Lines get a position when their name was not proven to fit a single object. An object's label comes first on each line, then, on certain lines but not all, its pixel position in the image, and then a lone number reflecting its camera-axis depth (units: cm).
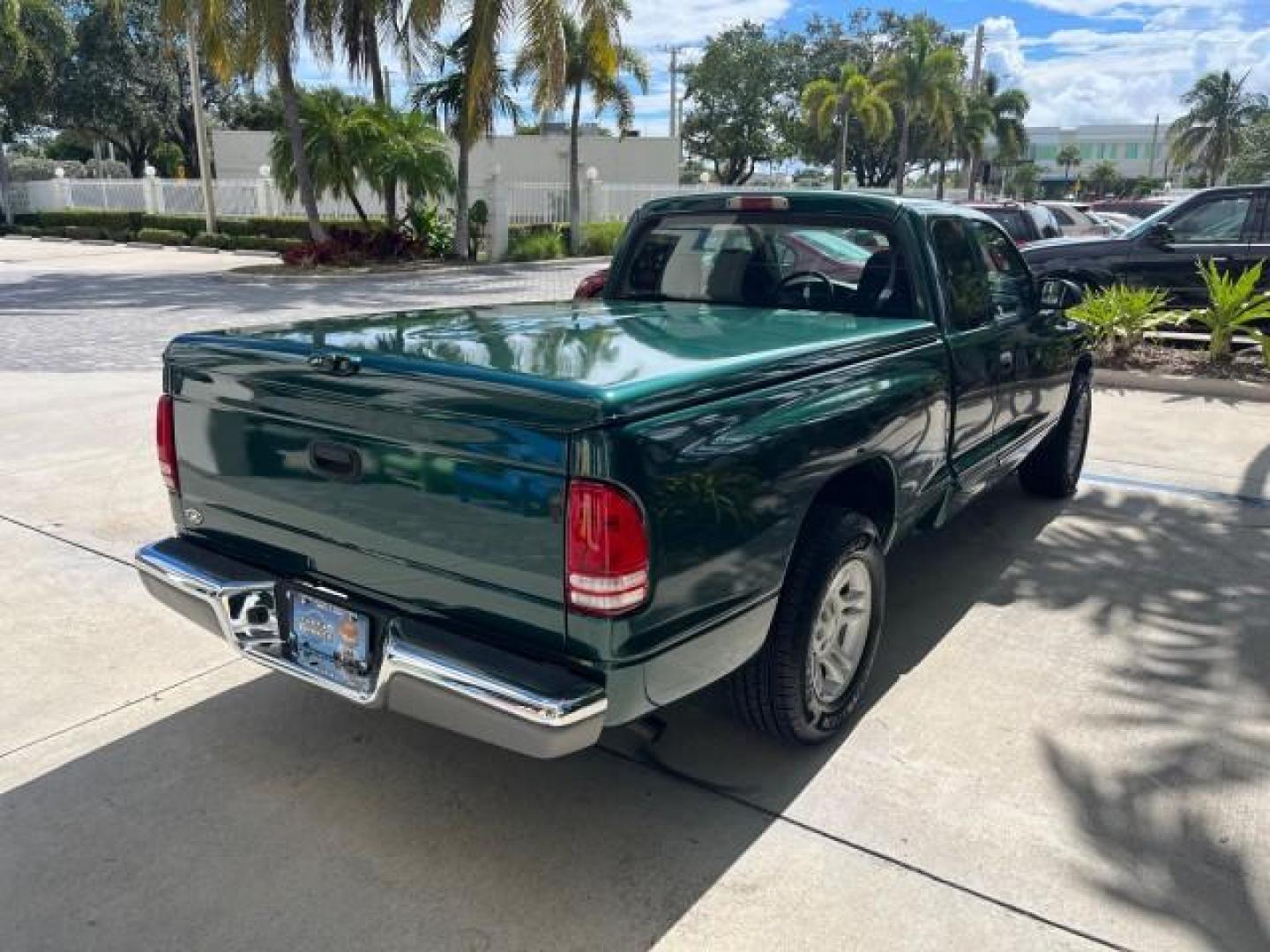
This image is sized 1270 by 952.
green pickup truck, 243
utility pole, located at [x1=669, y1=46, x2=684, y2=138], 5518
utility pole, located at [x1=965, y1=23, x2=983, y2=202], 4559
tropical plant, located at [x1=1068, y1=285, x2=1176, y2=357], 977
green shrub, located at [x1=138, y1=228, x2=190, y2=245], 2941
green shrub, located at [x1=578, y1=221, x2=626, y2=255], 2808
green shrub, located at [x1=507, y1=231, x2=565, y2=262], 2530
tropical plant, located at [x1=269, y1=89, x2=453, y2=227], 2084
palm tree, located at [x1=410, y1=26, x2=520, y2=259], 2128
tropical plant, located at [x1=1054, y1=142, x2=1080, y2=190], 10225
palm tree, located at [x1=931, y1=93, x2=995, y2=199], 4912
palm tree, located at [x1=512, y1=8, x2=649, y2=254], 2173
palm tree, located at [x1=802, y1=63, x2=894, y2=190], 4169
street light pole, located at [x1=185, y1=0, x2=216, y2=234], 2600
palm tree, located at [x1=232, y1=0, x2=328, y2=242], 1838
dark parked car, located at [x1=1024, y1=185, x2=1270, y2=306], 1016
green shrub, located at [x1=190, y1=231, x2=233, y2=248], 2769
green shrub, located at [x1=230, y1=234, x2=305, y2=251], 2648
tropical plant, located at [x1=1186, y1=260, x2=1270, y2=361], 919
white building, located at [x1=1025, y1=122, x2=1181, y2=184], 11075
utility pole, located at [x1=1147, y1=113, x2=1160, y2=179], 10125
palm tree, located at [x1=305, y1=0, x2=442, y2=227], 2033
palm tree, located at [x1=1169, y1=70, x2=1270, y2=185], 6456
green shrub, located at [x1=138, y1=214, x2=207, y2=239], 2981
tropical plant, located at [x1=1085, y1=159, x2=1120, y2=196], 8931
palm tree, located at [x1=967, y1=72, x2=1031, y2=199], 5475
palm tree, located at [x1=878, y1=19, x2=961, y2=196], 4384
